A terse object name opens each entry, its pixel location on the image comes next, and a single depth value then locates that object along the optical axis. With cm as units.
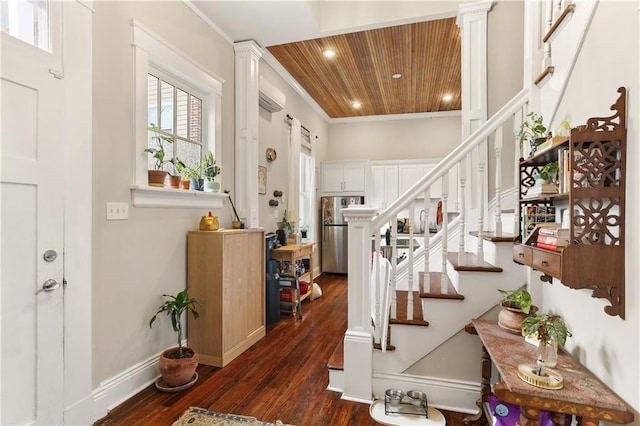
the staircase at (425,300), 198
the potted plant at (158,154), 229
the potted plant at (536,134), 161
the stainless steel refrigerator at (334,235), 593
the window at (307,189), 553
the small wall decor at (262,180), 382
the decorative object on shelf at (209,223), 268
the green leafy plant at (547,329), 134
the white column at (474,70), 271
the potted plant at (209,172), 280
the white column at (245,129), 326
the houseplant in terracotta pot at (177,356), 216
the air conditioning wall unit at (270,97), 366
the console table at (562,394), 109
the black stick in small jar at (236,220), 310
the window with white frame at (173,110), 219
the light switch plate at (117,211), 199
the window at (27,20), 151
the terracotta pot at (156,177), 229
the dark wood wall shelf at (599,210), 111
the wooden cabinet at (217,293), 252
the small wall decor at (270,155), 406
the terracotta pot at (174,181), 248
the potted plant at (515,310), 167
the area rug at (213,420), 179
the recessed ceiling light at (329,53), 370
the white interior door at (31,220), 146
